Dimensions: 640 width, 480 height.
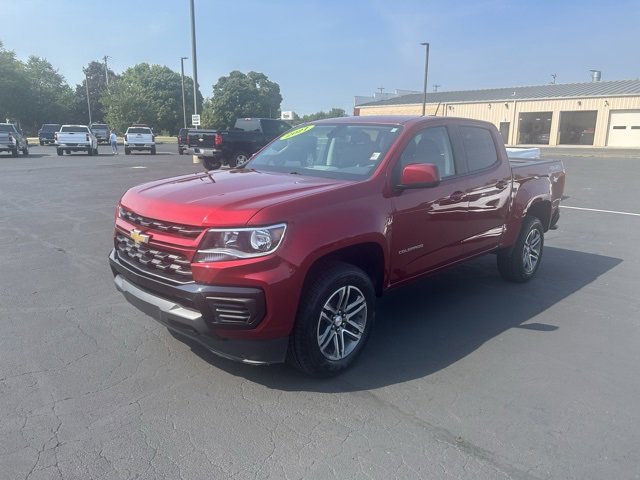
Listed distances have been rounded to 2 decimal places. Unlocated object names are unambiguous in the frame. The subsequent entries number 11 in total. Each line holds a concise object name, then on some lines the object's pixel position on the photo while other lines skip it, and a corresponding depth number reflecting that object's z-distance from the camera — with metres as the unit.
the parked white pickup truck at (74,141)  29.36
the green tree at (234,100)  77.94
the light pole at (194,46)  22.30
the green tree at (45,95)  62.41
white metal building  41.91
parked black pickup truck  20.17
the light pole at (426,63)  38.69
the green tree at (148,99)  58.25
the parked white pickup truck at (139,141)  31.67
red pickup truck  3.26
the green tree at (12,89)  58.03
